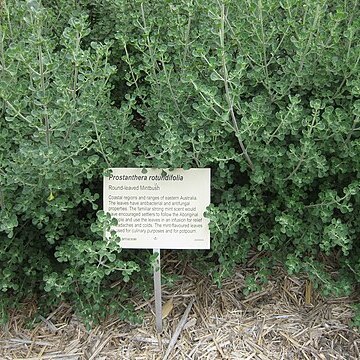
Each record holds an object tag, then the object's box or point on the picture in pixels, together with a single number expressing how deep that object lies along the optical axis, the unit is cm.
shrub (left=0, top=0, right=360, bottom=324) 55
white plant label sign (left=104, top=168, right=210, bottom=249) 60
